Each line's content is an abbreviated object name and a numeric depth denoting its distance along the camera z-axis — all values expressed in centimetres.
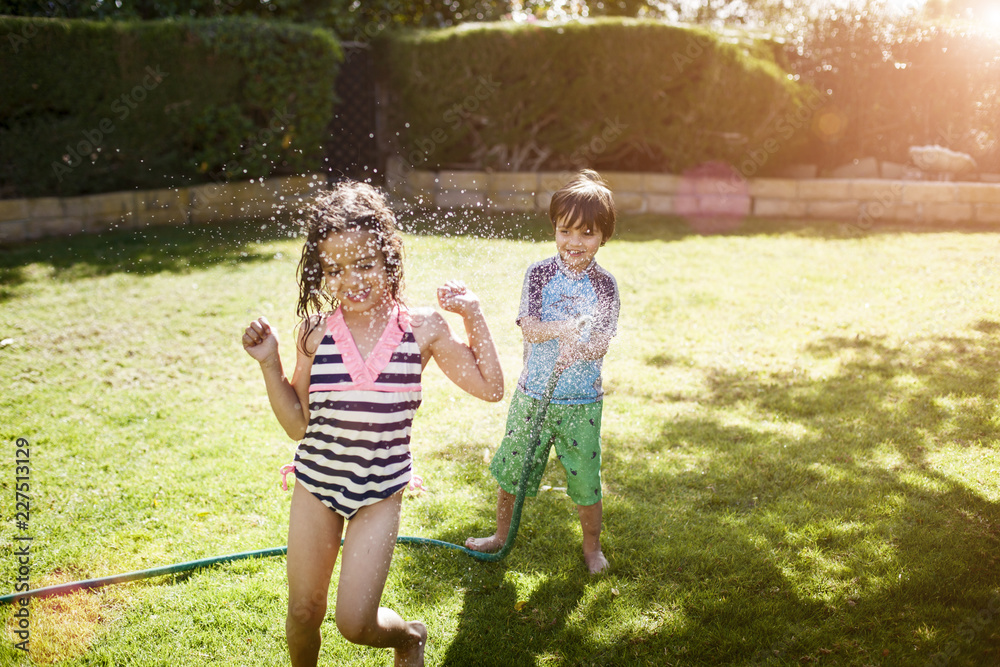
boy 249
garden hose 246
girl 193
